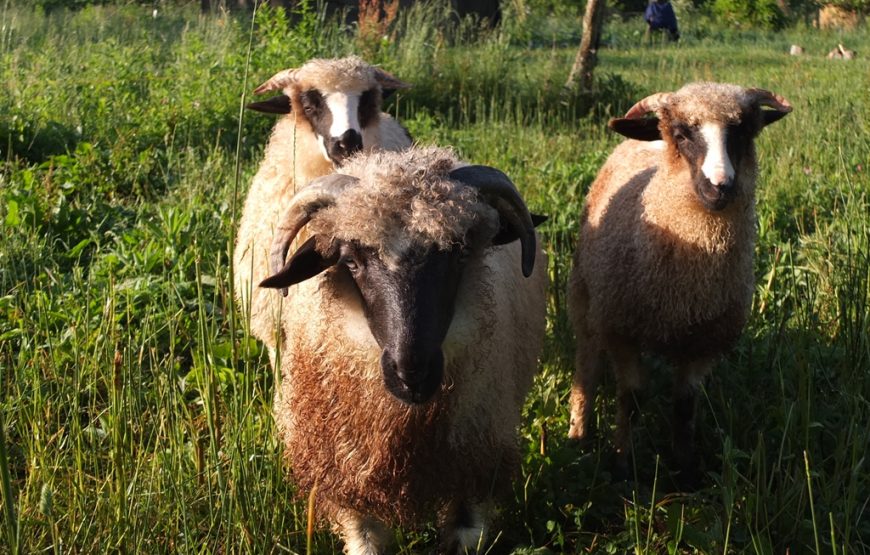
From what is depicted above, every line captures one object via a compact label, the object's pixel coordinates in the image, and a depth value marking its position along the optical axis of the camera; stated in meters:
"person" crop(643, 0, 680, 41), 19.23
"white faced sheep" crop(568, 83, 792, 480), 3.67
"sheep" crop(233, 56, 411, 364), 3.99
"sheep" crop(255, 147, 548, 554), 2.40
